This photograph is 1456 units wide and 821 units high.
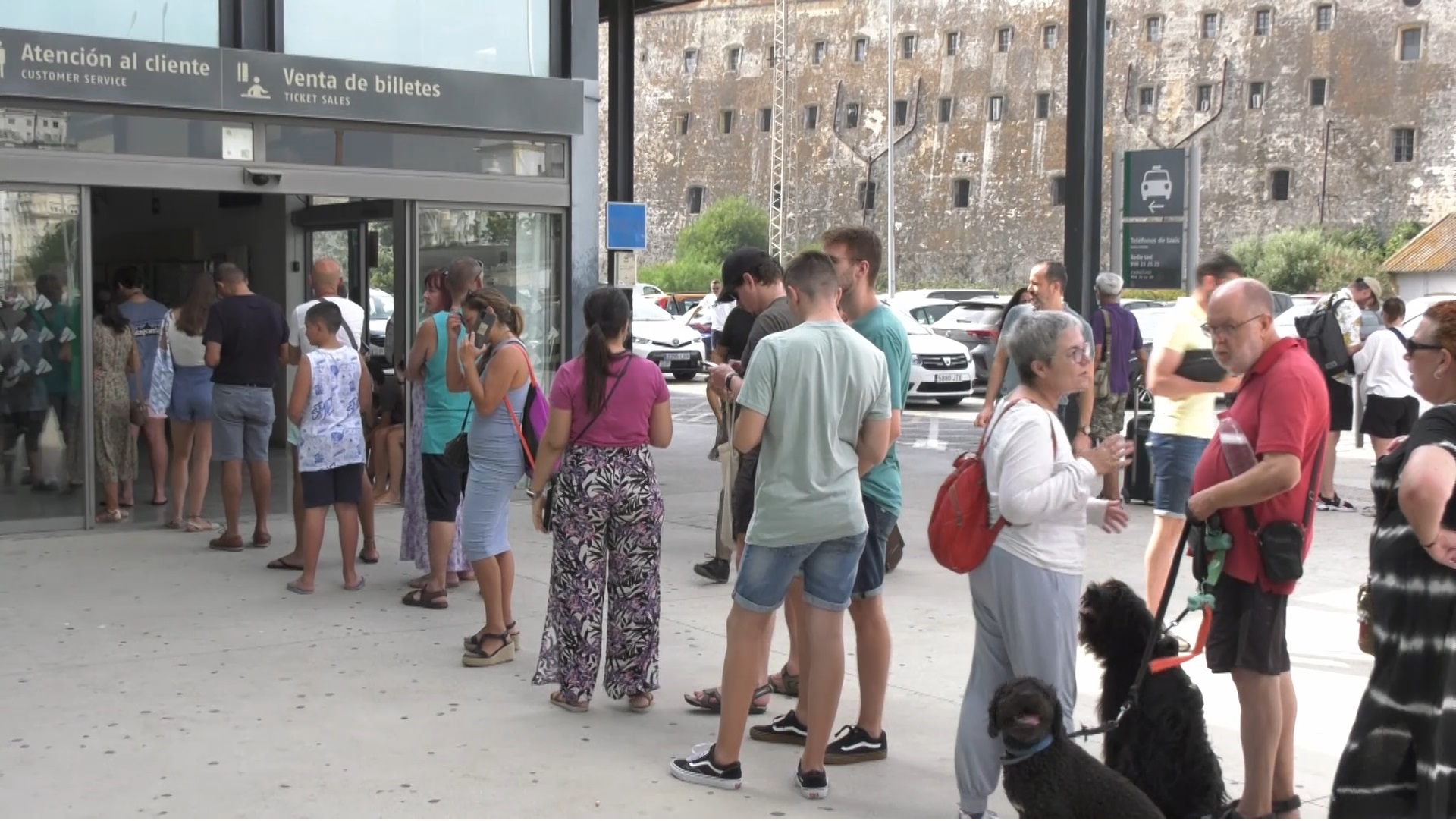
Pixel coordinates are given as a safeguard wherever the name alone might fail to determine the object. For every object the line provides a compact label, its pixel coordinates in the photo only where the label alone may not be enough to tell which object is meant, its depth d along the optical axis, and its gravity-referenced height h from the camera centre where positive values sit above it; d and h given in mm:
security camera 10531 +891
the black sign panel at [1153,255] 13172 +485
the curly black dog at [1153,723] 4445 -1218
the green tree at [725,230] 66125 +3421
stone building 56656 +8275
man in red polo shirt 4340 -520
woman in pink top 5816 -789
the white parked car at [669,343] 27547 -649
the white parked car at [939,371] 22781 -935
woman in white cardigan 4230 -616
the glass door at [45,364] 10039 -406
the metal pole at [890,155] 58500 +6060
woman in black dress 3721 -800
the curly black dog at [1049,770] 3852 -1187
